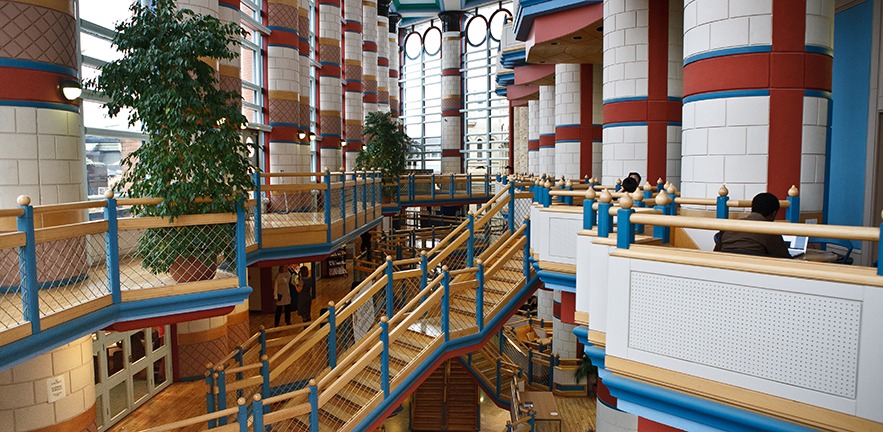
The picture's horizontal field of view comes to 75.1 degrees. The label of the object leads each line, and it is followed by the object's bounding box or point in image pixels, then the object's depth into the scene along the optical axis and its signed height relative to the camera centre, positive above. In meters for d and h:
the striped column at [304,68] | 17.11 +3.46
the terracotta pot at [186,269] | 6.42 -1.01
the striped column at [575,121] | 13.60 +1.39
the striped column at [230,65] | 11.66 +2.39
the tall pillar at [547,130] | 17.23 +1.52
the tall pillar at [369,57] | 27.08 +5.85
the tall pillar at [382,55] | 29.52 +6.39
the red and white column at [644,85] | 8.49 +1.42
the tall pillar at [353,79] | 24.03 +4.24
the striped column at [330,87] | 20.42 +3.33
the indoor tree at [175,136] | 6.38 +0.50
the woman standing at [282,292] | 13.24 -2.62
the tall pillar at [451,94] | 32.75 +4.91
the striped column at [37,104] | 6.06 +0.82
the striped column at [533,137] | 21.66 +1.61
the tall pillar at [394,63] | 32.59 +6.71
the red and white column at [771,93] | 5.22 +0.80
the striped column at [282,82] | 15.27 +2.61
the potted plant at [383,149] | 19.83 +1.04
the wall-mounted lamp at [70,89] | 6.49 +1.03
